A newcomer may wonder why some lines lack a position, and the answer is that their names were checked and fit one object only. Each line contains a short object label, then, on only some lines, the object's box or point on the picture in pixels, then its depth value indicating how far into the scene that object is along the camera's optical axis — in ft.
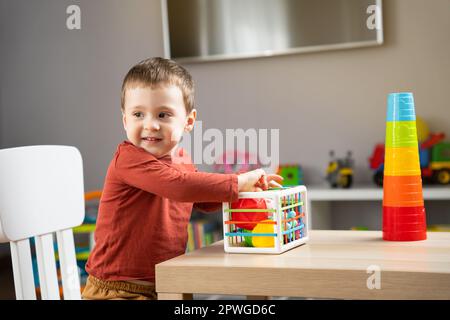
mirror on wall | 9.35
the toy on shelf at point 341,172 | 8.96
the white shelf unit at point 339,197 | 8.19
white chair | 3.58
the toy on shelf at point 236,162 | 9.53
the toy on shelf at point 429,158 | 8.71
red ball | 3.26
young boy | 3.58
